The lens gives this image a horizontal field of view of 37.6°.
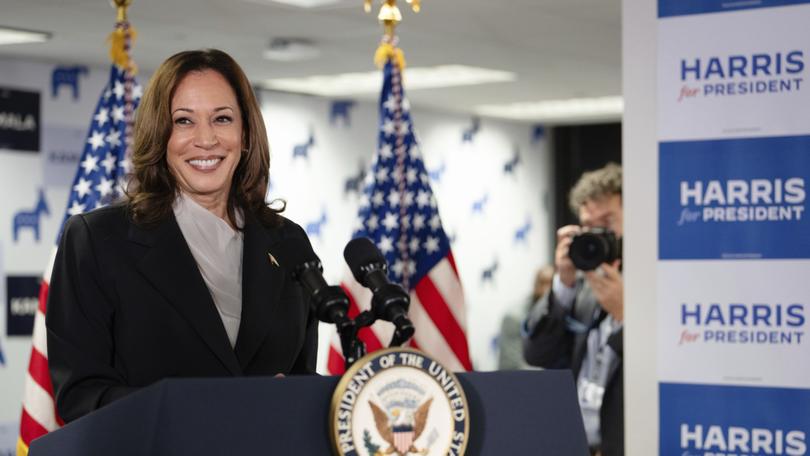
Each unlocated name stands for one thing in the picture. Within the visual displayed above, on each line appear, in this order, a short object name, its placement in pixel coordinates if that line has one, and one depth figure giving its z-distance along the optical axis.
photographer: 3.59
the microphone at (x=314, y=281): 1.40
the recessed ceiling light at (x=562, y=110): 9.32
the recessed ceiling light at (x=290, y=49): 6.34
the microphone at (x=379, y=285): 1.41
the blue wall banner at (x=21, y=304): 6.77
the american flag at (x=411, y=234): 3.91
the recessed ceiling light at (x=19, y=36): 5.98
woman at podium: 1.77
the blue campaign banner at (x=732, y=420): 2.82
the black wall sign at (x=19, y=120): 6.77
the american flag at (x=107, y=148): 3.93
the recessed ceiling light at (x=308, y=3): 5.29
